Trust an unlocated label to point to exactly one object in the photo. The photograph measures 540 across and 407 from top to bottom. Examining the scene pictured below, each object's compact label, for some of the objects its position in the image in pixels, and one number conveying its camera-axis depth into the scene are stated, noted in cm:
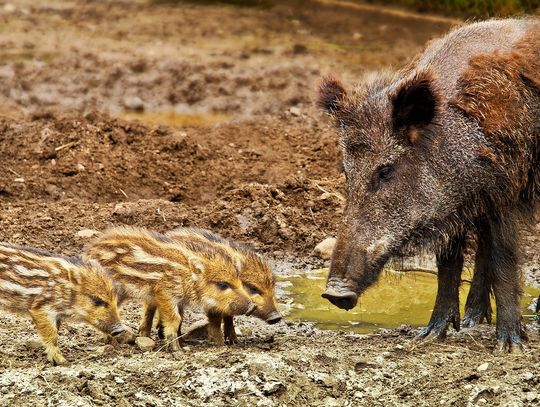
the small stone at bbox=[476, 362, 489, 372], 1345
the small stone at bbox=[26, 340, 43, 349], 1396
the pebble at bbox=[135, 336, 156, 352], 1403
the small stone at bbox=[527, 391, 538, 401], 1284
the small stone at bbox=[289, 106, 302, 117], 2627
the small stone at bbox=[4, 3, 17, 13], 3603
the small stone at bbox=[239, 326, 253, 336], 1547
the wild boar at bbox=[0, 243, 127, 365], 1340
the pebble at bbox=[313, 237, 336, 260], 1919
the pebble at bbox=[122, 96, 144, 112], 2772
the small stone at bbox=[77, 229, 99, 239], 1912
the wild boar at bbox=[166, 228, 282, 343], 1430
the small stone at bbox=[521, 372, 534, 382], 1320
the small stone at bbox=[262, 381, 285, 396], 1290
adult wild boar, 1398
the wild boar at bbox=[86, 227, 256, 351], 1402
